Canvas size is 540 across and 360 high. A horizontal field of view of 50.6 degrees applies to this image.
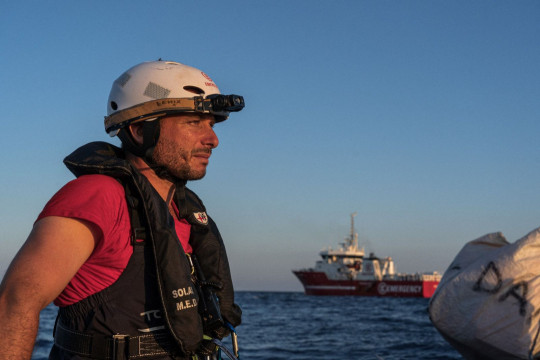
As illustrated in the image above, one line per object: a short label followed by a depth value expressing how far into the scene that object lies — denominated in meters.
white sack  2.16
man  1.65
